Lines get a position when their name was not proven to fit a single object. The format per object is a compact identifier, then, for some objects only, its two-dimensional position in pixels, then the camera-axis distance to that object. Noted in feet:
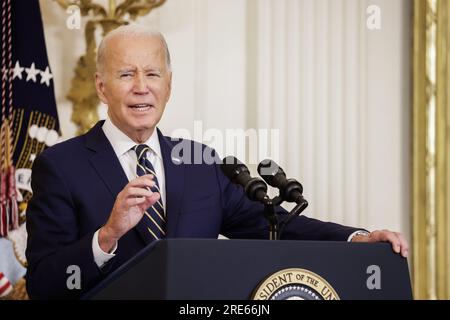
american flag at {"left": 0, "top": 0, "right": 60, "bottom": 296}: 18.97
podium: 14.98
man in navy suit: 15.99
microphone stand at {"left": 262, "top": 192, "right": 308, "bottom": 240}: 15.62
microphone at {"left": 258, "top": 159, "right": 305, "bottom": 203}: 15.69
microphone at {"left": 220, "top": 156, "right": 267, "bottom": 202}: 15.60
